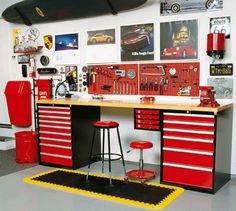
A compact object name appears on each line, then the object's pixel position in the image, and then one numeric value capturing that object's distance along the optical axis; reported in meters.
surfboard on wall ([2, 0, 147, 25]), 4.22
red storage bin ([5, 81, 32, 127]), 5.24
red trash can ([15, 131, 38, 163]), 4.51
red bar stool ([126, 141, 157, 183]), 3.57
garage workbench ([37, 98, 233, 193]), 3.24
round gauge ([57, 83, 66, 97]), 4.92
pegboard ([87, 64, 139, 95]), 4.30
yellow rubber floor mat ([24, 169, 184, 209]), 3.09
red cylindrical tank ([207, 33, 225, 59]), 3.54
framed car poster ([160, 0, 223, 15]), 3.71
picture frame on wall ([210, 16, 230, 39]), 3.65
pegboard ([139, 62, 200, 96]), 3.91
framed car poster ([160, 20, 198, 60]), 3.86
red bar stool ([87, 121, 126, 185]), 3.52
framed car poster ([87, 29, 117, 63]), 4.43
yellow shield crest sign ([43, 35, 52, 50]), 5.02
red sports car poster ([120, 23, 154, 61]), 4.14
